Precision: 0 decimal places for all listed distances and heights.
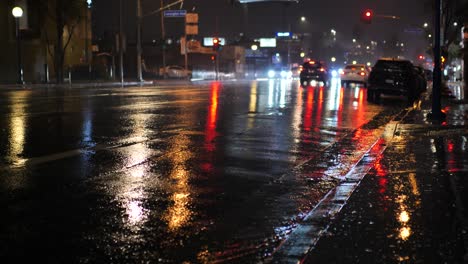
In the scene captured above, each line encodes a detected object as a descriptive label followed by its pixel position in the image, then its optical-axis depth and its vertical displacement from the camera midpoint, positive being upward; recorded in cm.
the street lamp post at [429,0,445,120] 1609 -72
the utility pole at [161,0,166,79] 5356 +236
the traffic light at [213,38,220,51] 6186 +131
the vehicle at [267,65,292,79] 8428 -254
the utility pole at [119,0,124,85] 4671 +155
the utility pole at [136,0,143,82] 4778 +167
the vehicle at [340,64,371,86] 4275 -119
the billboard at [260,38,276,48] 13500 +325
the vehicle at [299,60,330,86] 4531 -114
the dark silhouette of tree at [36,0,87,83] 4312 +267
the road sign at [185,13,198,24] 5836 +366
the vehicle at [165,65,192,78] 6668 -196
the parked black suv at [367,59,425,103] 2572 -93
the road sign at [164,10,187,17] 5078 +362
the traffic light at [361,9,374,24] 4194 +295
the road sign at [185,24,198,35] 5872 +260
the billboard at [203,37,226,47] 11897 +292
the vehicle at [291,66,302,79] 8000 -207
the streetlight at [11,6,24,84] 3825 +125
